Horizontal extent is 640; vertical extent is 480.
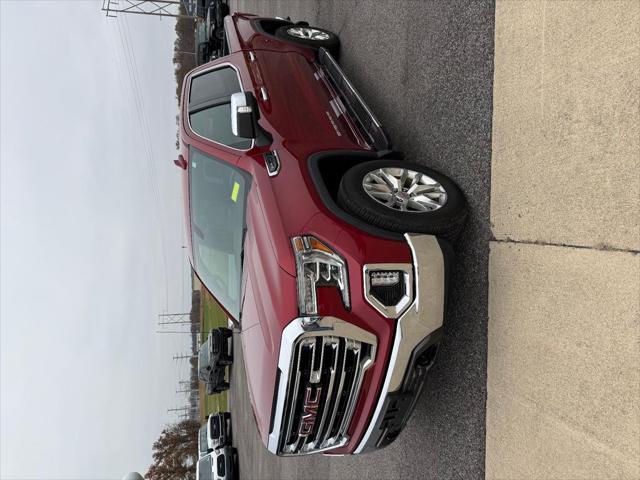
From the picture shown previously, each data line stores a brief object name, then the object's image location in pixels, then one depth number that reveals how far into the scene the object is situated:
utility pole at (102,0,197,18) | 19.03
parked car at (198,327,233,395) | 12.67
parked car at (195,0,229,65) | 10.20
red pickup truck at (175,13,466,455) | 2.88
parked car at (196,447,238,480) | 11.53
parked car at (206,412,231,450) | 13.98
